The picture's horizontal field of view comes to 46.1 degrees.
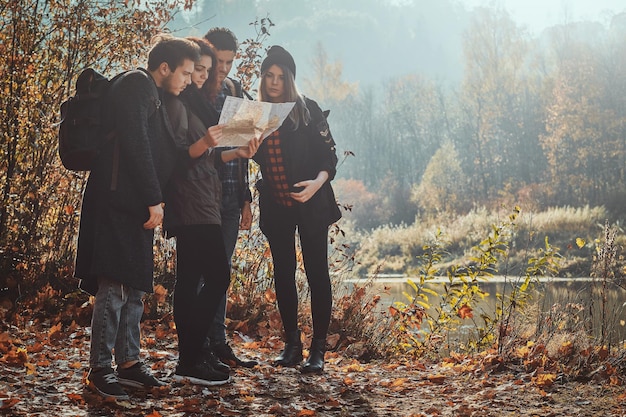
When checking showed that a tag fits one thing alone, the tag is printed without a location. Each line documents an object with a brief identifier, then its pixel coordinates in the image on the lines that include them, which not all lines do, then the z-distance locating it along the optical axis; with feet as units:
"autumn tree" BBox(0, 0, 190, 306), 20.43
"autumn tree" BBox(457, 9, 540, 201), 120.37
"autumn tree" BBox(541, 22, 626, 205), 96.32
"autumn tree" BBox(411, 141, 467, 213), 113.70
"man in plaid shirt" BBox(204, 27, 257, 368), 13.21
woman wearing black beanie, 13.74
